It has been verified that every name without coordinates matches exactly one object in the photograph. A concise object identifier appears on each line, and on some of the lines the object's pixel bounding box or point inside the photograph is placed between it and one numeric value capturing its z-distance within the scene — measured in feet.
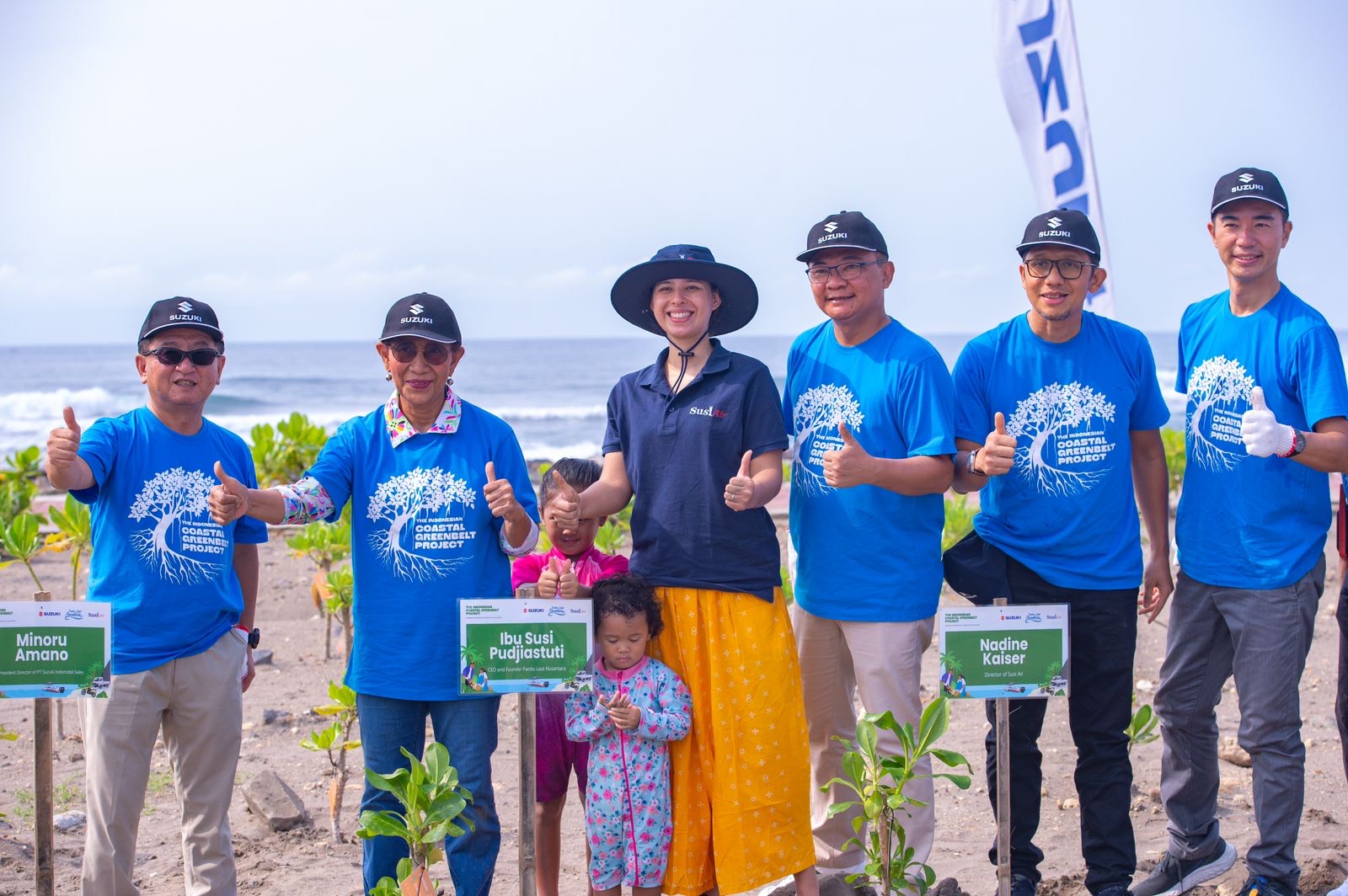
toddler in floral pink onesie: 10.80
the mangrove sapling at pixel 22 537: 17.15
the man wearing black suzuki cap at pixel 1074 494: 11.63
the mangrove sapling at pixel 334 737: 13.71
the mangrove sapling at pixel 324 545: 21.72
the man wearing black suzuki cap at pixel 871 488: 11.41
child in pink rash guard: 11.85
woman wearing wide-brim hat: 10.86
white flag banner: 22.88
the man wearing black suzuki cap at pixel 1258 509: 11.66
